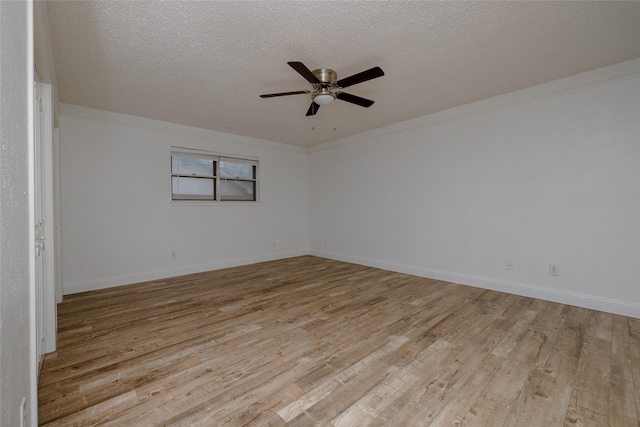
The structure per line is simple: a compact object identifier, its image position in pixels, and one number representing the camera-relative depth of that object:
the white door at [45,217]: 1.96
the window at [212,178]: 4.50
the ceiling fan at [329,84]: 2.23
